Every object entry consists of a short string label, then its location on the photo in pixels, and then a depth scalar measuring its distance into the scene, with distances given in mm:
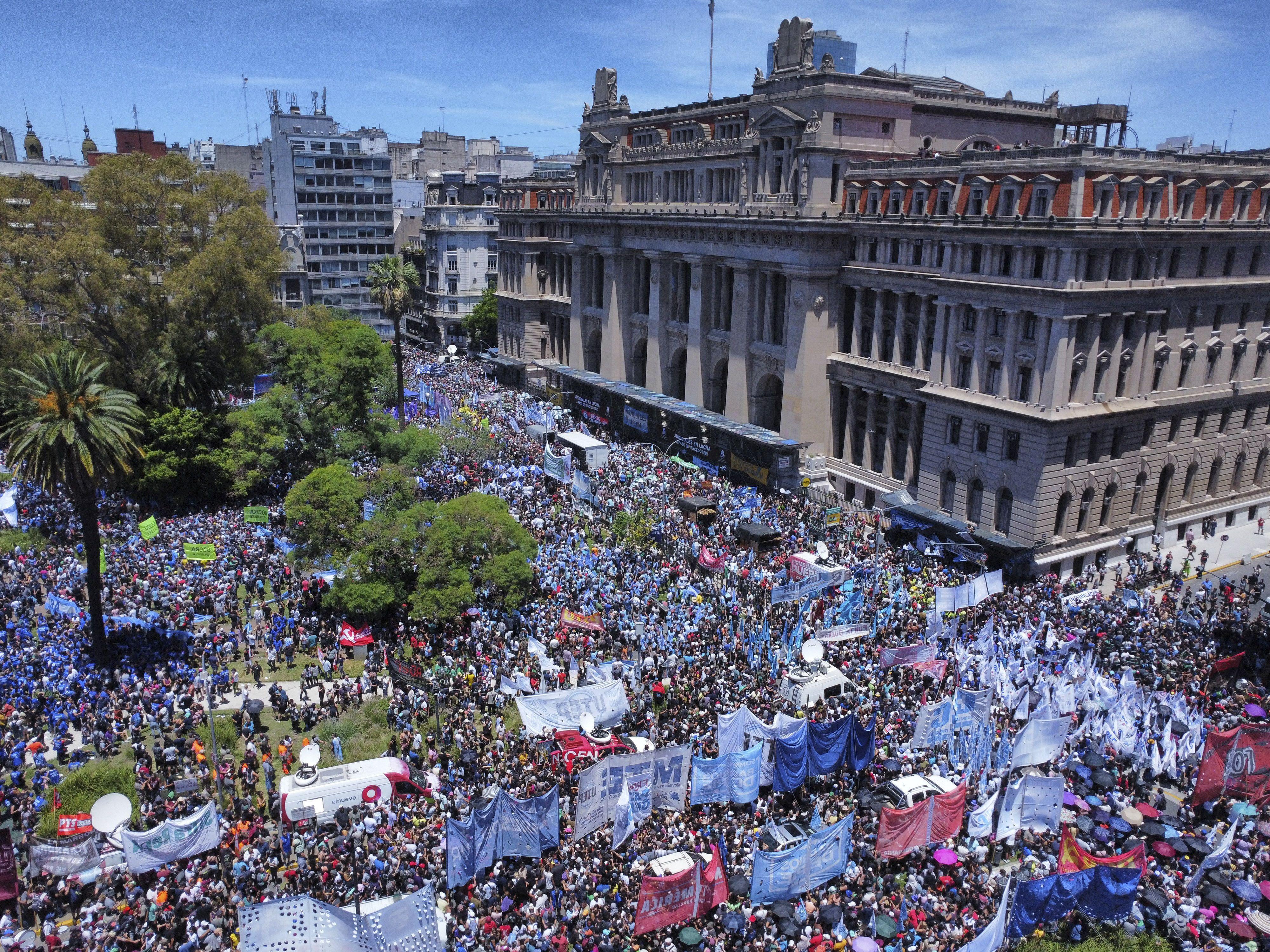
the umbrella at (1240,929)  23422
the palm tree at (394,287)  70188
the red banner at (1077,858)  24656
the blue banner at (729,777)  27656
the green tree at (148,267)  55719
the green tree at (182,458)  56562
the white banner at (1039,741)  29312
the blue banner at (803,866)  23922
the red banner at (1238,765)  28688
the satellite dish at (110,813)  25859
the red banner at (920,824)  25719
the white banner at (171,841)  25281
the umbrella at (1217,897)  24297
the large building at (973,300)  47188
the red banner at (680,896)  22906
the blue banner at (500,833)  24672
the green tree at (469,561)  40344
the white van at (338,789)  28641
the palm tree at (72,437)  37375
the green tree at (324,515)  43875
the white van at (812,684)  34531
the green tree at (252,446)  55906
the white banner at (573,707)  31797
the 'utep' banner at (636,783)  26406
